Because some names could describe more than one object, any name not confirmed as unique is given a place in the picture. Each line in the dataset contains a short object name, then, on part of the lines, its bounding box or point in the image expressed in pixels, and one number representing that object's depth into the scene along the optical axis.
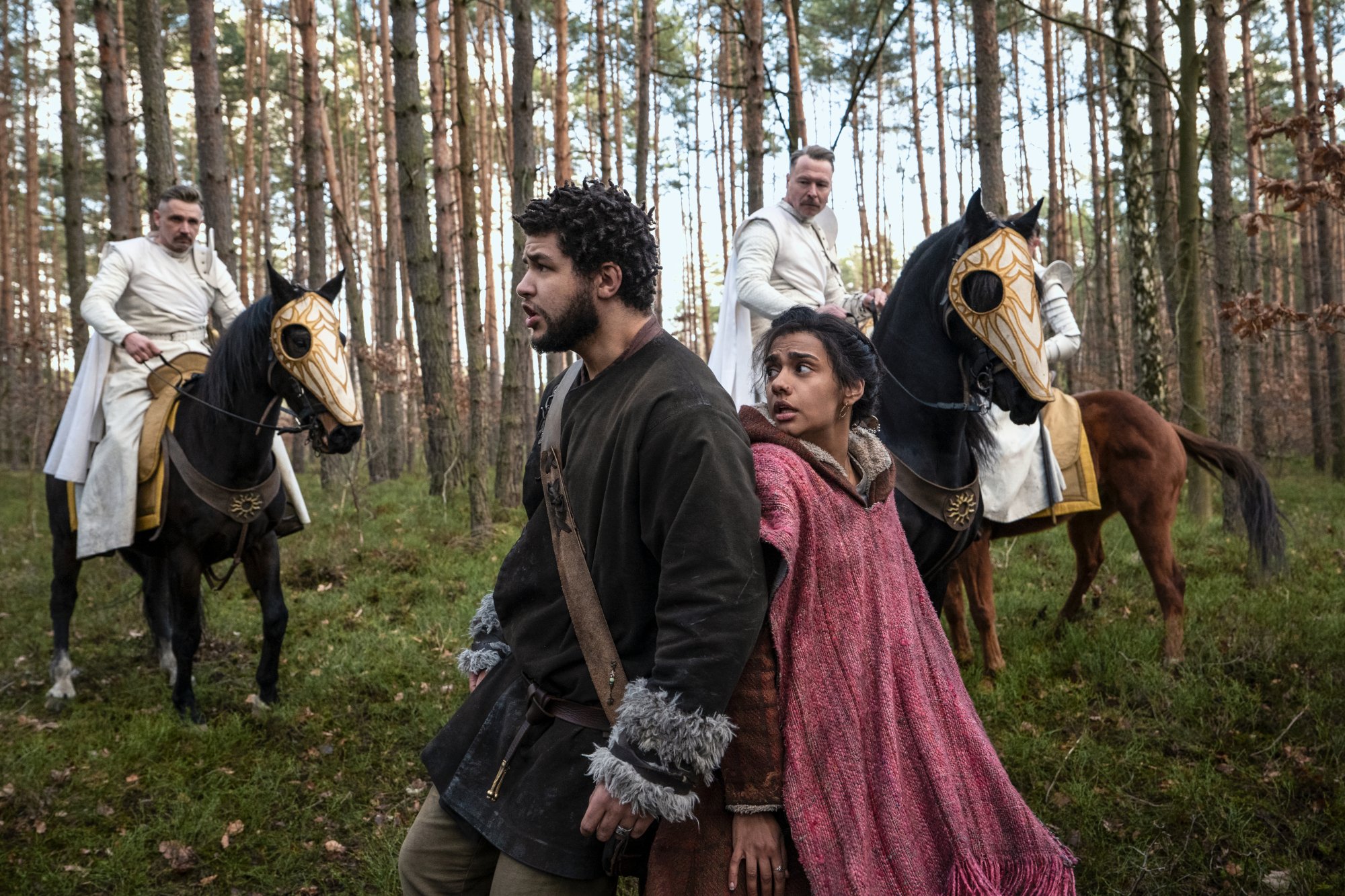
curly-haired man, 1.87
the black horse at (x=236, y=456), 5.32
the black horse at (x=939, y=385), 4.11
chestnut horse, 5.84
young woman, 1.94
